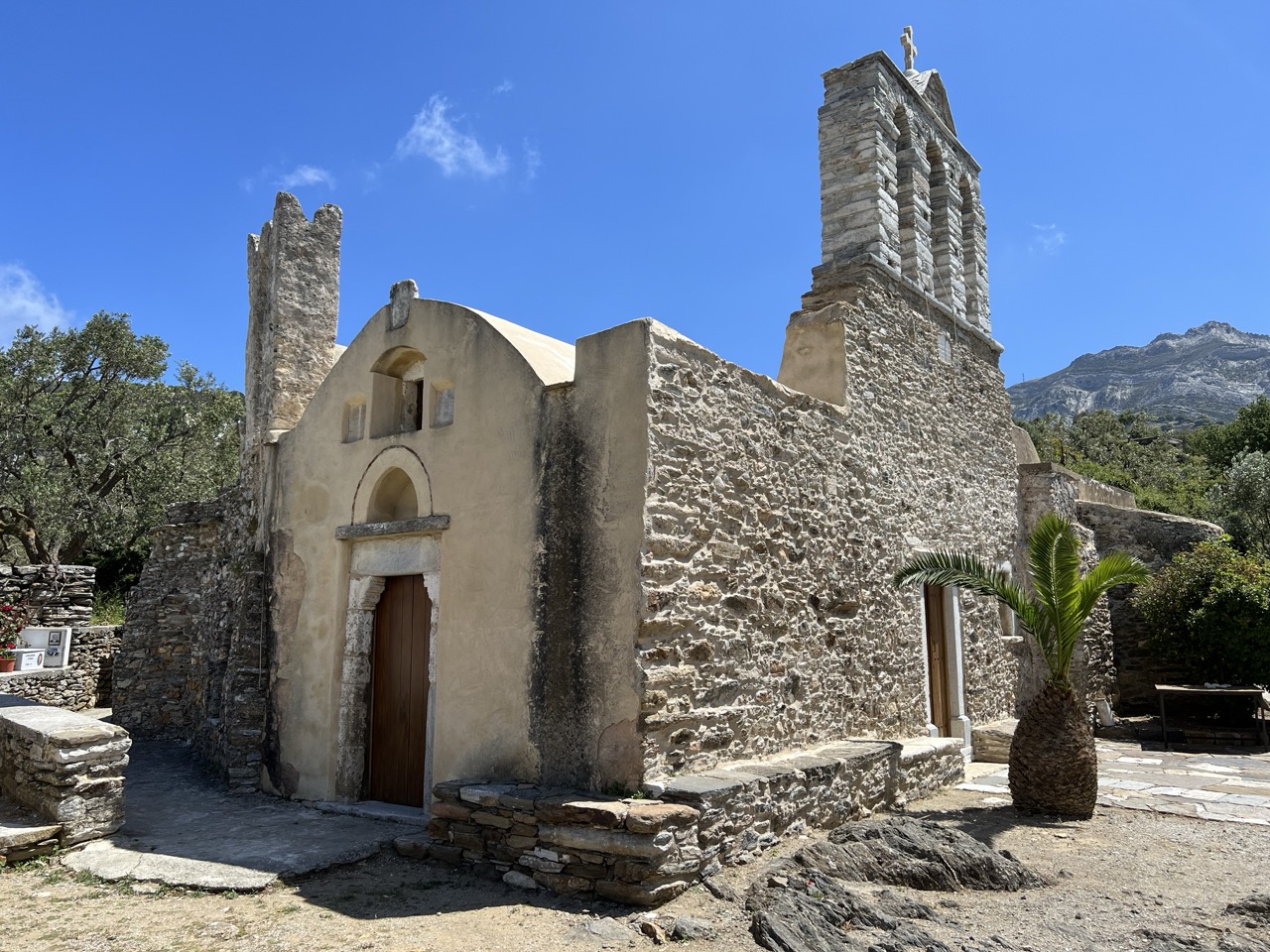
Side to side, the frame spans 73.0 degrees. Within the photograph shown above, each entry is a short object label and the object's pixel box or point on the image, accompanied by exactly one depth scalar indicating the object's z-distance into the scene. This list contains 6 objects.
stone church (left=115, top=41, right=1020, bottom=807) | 5.84
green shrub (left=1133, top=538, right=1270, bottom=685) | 11.39
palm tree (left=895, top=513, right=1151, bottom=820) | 7.12
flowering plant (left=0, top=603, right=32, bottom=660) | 12.66
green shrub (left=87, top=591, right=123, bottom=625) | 16.30
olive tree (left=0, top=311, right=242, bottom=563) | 19.66
